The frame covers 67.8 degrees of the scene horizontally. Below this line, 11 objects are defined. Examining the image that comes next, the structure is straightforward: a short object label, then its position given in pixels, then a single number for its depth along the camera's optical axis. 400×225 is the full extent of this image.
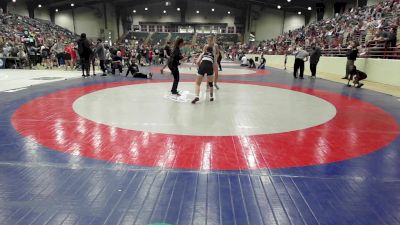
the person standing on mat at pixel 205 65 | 6.79
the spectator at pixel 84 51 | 11.33
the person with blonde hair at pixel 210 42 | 6.80
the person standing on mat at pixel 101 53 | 12.77
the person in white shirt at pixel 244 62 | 23.62
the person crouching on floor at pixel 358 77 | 10.32
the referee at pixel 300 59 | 13.62
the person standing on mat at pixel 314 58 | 14.10
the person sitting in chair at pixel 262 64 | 20.36
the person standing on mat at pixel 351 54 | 12.49
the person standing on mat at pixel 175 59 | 7.43
